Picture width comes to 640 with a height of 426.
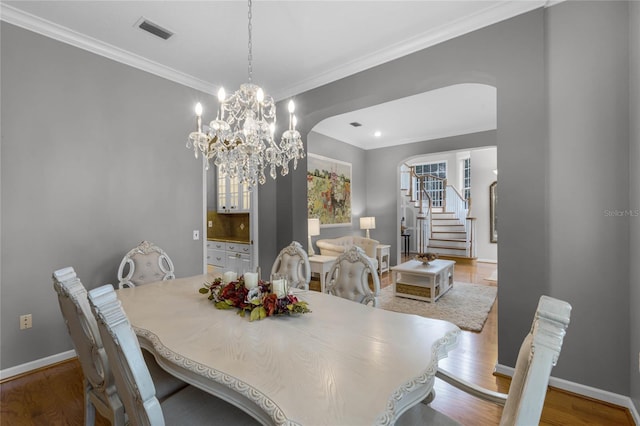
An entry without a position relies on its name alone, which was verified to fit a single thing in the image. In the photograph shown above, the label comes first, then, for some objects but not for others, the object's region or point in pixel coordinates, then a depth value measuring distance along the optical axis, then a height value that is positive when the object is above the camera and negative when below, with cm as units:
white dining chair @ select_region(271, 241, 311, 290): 252 -46
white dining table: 90 -58
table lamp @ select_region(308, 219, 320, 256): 527 -26
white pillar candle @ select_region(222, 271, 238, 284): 199 -44
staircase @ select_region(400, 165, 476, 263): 833 -24
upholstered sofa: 542 -63
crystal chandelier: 208 +53
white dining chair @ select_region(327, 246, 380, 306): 212 -49
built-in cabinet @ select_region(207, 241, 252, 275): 473 -73
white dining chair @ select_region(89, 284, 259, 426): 86 -45
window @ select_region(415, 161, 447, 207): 1001 +101
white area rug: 357 -128
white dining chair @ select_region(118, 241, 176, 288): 259 -47
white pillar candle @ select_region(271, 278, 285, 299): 166 -42
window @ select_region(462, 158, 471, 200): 948 +113
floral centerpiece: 160 -50
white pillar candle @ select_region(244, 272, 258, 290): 178 -41
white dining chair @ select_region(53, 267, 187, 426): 123 -58
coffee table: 419 -103
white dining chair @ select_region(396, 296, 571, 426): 68 -37
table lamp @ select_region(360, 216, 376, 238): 652 -22
